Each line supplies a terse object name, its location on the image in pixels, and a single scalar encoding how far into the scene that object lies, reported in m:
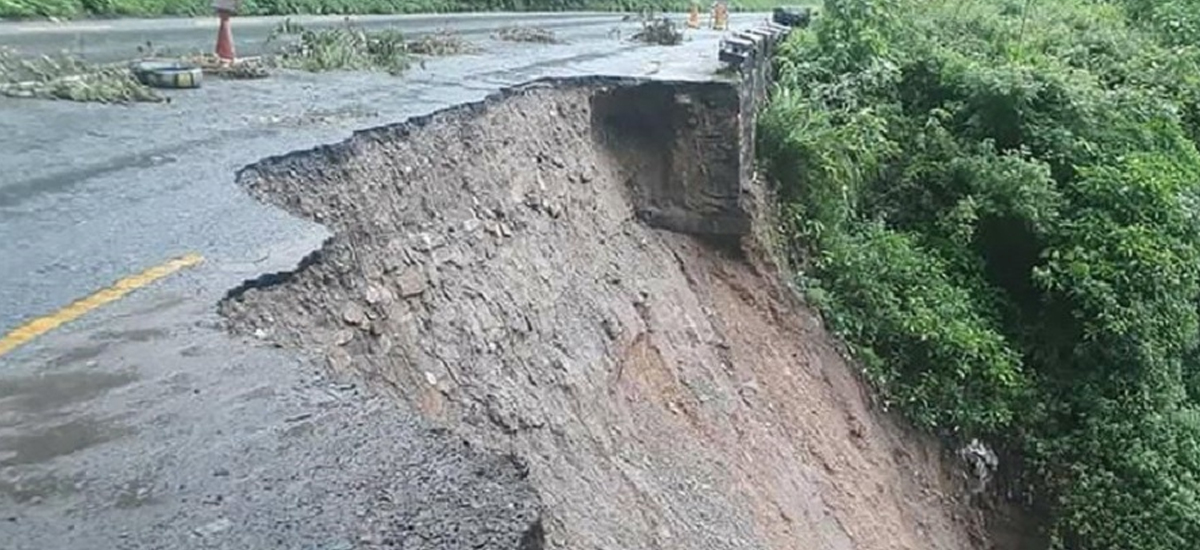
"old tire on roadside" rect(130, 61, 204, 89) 9.76
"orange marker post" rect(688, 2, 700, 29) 21.29
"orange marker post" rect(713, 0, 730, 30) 21.08
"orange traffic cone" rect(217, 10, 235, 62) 11.33
